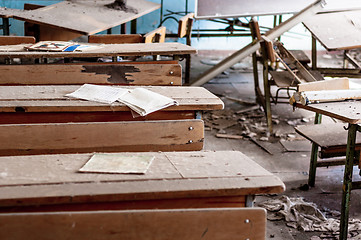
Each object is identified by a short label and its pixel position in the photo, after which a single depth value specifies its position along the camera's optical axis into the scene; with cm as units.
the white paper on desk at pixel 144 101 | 215
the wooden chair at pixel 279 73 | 451
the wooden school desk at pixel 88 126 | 187
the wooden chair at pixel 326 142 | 319
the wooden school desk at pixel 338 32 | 471
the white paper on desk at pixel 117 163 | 144
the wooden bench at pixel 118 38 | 412
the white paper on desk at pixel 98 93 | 229
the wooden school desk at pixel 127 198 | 118
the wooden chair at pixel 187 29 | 480
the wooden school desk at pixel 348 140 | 268
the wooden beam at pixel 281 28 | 562
